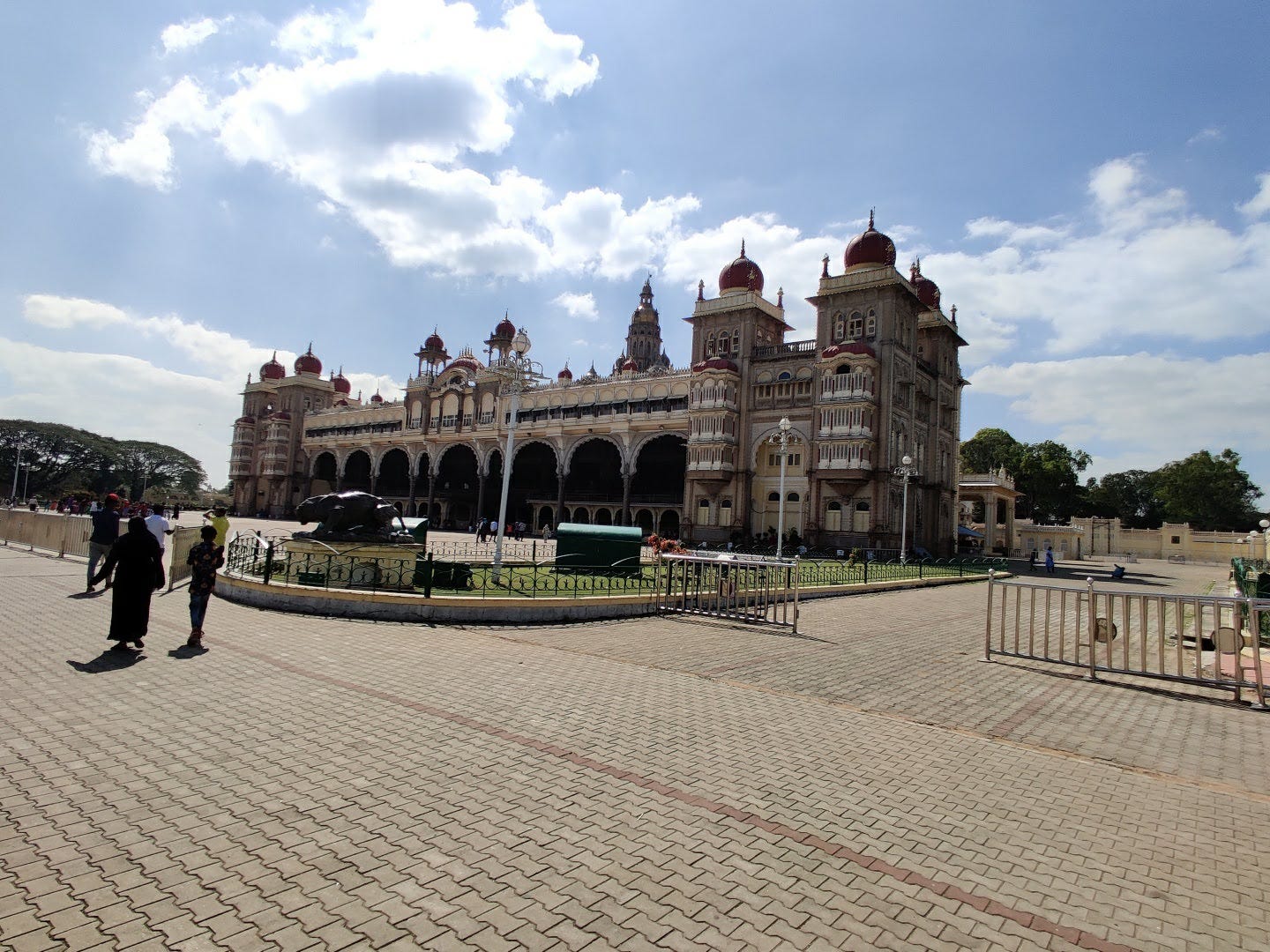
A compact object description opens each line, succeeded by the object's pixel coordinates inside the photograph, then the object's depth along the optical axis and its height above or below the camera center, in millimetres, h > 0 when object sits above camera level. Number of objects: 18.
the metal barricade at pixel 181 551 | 13702 -1192
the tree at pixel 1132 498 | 83250 +5350
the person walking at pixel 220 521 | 12789 -440
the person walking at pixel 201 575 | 7934 -932
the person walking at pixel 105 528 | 11554 -609
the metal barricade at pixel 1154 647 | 7297 -1525
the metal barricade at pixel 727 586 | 11953 -1182
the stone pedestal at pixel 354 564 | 11750 -1076
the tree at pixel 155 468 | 88562 +3650
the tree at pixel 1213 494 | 71188 +5443
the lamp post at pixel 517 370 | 18516 +4168
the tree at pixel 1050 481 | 68062 +5729
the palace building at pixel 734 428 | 36156 +6056
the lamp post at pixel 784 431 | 19822 +2832
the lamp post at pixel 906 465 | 26344 +2570
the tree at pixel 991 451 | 69500 +8681
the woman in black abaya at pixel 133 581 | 7234 -934
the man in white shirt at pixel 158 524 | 11445 -510
